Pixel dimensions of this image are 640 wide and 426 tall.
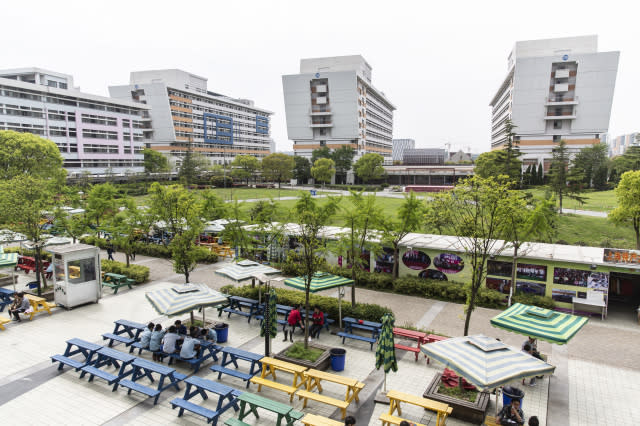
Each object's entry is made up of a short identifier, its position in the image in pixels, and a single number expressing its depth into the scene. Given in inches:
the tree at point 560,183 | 1478.8
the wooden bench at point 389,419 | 309.1
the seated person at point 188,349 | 420.5
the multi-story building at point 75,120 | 2309.3
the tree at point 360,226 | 713.6
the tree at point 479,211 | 440.1
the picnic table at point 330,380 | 338.6
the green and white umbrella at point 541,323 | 384.8
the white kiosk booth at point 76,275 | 613.6
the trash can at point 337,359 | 432.8
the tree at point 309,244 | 455.5
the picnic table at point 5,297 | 637.3
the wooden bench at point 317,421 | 301.9
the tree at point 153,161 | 3294.8
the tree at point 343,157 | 3575.3
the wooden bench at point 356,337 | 487.2
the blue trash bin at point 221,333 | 505.7
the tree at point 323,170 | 3196.4
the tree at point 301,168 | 3666.3
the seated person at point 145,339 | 446.9
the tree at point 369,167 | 3302.2
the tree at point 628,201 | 868.0
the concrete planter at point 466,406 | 344.2
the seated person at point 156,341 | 438.3
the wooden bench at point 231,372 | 383.6
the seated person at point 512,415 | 319.6
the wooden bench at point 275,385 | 360.8
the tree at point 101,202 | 1069.1
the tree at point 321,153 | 3659.0
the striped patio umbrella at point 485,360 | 296.7
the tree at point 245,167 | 3363.7
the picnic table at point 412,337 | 464.1
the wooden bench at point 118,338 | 463.8
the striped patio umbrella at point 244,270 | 559.8
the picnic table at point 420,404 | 324.2
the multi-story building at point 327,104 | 3710.6
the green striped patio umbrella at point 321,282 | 525.3
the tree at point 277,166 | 3184.1
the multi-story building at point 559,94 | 3011.8
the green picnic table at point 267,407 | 312.5
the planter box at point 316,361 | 425.4
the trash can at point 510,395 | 333.7
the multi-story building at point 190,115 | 3750.0
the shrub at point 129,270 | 789.2
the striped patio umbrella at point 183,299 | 432.5
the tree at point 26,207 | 642.8
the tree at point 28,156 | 1508.4
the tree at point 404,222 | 754.4
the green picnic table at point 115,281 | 728.3
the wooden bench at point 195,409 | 319.9
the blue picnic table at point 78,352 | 407.8
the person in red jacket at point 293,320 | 517.3
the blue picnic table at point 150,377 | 360.5
